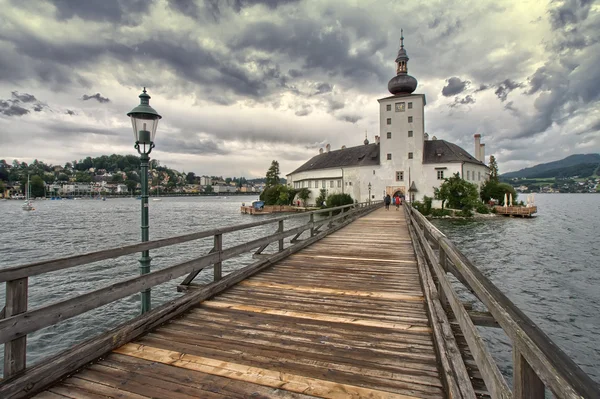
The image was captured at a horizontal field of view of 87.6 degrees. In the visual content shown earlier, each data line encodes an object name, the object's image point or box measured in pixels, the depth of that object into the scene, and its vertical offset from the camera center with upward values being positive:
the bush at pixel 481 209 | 51.25 -1.99
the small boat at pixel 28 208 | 76.23 -3.56
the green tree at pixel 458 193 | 48.81 +0.59
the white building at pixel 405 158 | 54.66 +7.05
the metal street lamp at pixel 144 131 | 5.61 +1.18
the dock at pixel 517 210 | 51.25 -2.24
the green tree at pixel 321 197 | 66.94 -0.39
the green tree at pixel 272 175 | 87.75 +5.72
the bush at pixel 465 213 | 48.06 -2.52
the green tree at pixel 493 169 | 71.89 +6.83
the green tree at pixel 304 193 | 71.44 +0.48
